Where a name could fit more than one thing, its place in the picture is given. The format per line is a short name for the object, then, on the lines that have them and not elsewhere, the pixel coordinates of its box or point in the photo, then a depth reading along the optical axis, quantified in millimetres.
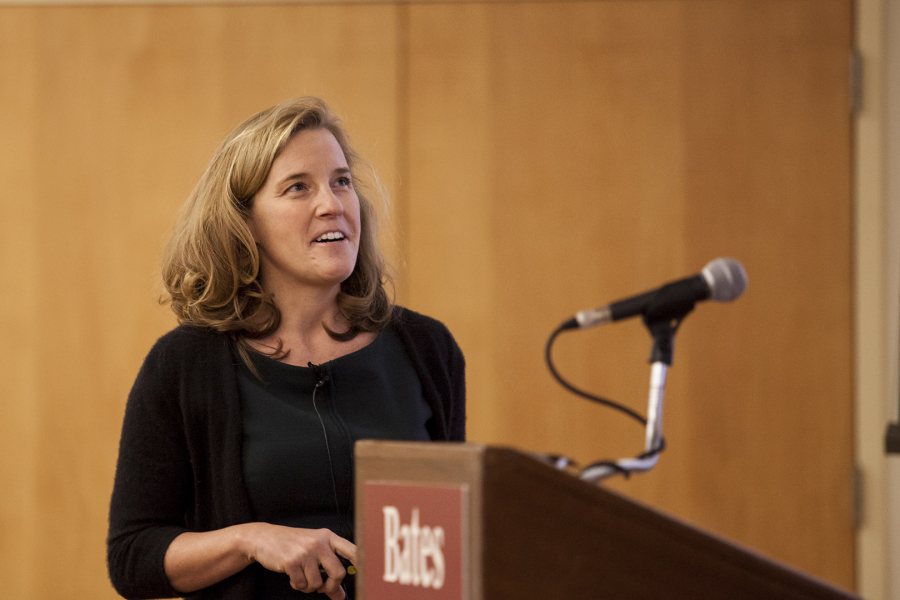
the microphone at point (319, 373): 5763
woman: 5635
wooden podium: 5031
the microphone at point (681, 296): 5226
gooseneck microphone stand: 5175
